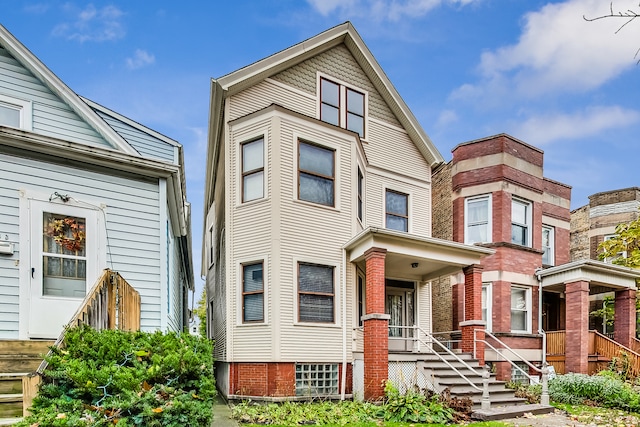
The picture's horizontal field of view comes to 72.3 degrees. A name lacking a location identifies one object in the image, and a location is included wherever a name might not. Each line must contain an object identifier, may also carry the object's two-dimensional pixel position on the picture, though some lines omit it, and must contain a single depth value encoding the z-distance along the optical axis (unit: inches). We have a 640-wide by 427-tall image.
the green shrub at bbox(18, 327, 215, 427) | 185.6
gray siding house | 300.2
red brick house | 585.0
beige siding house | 422.3
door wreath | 316.2
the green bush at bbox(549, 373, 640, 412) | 427.2
